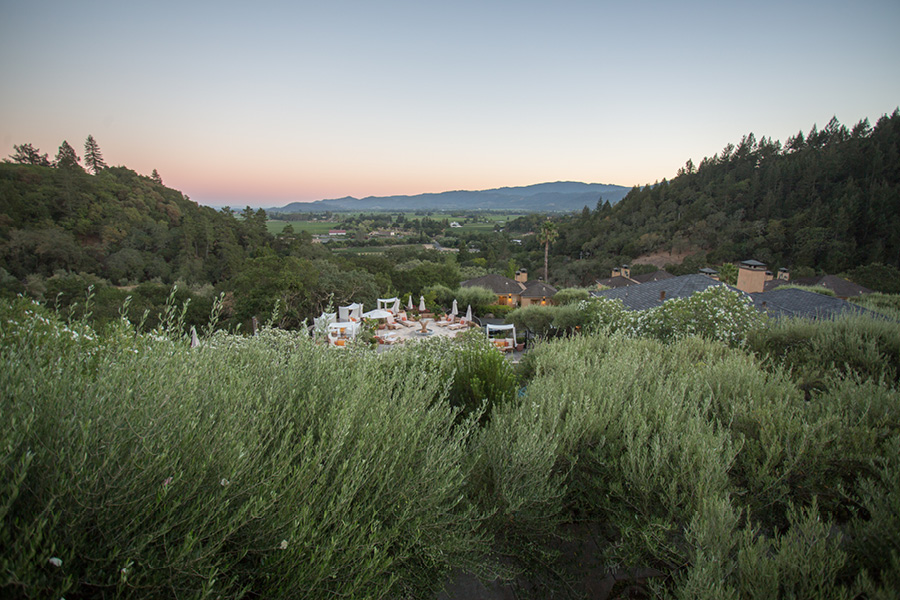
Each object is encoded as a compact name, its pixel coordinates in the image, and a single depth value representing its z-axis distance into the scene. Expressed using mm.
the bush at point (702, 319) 7516
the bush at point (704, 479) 1642
